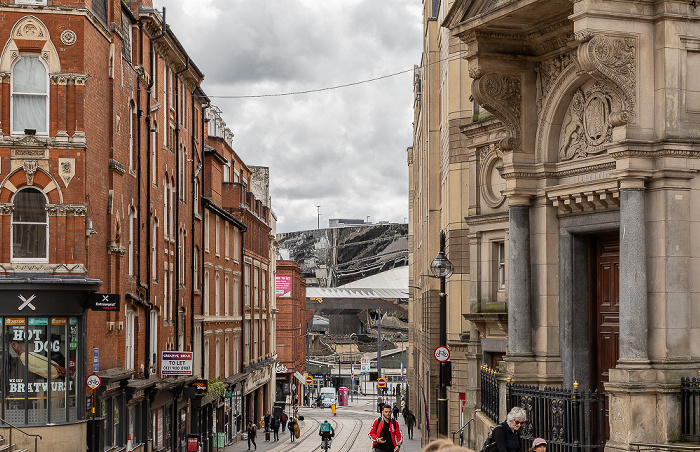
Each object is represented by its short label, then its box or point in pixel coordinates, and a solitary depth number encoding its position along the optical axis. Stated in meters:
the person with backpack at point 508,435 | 11.89
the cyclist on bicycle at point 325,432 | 42.31
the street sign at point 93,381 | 27.59
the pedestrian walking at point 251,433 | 54.06
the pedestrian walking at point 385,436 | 16.38
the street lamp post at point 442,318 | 22.00
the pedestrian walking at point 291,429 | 60.30
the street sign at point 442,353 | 22.55
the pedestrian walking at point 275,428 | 60.75
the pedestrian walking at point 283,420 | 67.31
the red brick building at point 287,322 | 99.44
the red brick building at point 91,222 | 27.61
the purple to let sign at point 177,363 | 37.19
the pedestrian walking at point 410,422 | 57.21
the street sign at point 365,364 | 101.75
